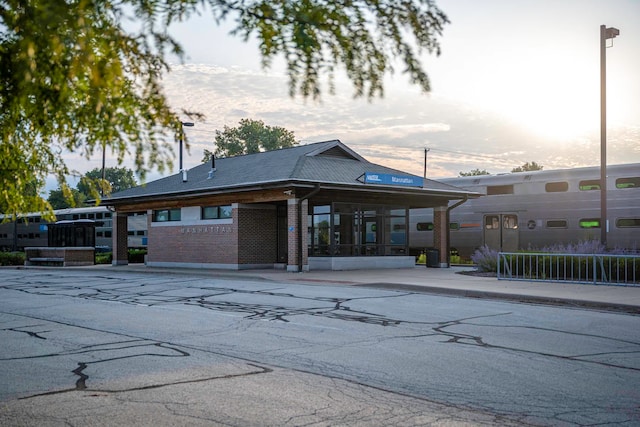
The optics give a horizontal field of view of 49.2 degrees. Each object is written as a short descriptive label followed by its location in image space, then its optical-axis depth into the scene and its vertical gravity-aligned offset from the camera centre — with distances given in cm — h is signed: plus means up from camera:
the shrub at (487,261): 2739 -107
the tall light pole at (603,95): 2628 +522
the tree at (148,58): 429 +119
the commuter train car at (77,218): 5512 +56
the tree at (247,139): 8781 +1213
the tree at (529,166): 11388 +1100
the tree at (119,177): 13212 +1130
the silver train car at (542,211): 3027 +108
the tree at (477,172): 11812 +1050
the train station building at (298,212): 2943 +106
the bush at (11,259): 4722 -154
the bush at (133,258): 4488 -144
